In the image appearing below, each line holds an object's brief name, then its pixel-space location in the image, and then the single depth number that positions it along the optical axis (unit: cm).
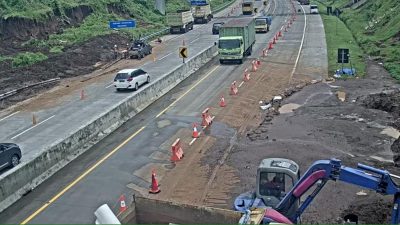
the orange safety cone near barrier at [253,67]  4565
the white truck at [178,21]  7638
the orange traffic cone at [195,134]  2783
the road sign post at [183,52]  4370
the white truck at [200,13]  8969
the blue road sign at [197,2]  10049
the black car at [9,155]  2222
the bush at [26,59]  5088
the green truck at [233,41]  4866
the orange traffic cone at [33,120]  3195
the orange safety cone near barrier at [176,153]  2409
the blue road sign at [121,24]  5544
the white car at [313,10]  10202
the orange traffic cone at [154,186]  2053
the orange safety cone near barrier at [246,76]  4197
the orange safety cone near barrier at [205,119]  2970
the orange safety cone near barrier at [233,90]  3730
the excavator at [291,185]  1364
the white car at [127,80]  3891
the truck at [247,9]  10344
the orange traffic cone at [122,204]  1861
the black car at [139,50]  5625
